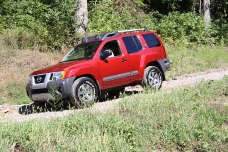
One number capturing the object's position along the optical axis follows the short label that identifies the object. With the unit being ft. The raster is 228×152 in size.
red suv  31.35
